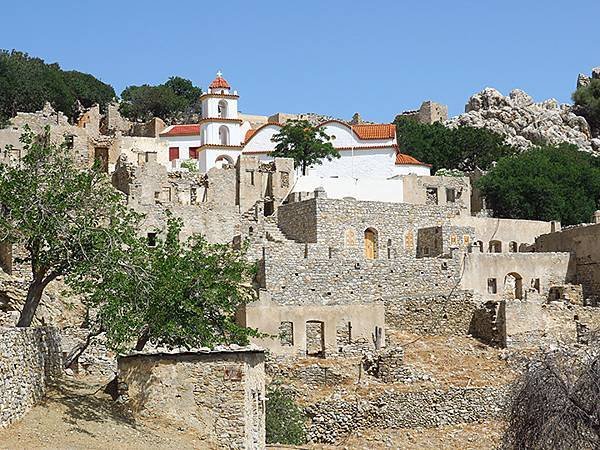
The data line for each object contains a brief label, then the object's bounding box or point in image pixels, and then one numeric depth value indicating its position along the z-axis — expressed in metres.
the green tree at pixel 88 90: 96.38
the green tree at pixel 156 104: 96.62
